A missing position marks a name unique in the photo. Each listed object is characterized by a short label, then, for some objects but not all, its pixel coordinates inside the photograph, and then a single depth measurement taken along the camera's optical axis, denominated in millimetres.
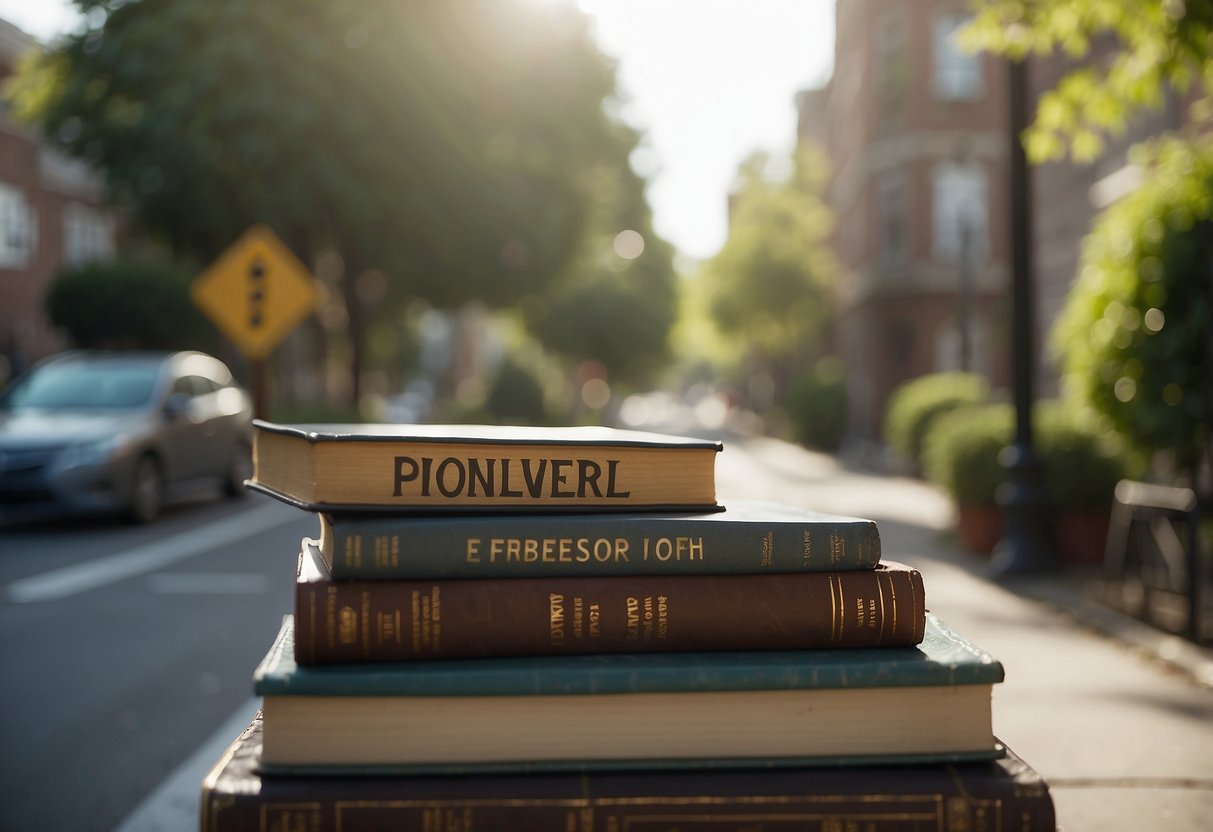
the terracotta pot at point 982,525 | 9617
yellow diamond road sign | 9391
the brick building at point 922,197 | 30688
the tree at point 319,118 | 18922
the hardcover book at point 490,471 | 1462
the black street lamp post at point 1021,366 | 8656
